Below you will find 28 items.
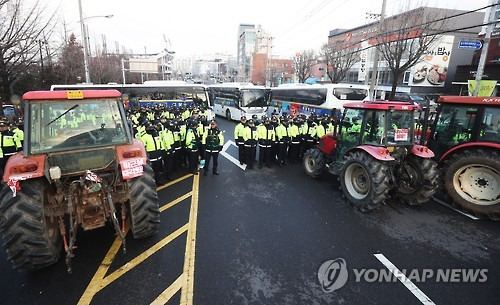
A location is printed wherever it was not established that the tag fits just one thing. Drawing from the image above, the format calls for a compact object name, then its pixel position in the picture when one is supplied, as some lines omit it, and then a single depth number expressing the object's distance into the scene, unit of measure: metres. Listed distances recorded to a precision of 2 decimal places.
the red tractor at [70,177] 3.70
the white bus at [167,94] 19.86
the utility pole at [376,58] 15.61
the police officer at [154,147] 7.29
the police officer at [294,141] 9.82
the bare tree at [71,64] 24.05
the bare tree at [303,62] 42.91
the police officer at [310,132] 10.10
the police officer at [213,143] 8.29
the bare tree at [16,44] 10.98
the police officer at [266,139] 9.27
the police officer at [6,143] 7.41
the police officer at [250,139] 9.02
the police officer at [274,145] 9.60
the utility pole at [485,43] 10.33
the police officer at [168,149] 7.88
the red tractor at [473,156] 5.78
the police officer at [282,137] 9.62
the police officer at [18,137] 7.73
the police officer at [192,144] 8.34
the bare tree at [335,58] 31.08
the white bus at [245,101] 20.02
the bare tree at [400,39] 16.52
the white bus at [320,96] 16.97
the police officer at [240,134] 9.10
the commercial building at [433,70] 34.81
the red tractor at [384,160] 5.84
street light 19.94
